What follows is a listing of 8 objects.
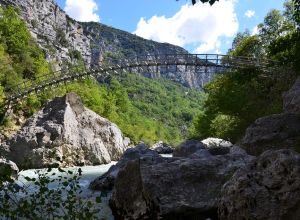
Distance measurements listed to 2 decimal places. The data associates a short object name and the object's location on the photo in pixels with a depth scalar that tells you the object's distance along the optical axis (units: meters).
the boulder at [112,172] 9.74
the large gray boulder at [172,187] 5.79
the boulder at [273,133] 8.51
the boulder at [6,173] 3.08
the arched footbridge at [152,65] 23.66
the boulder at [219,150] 12.04
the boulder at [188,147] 11.53
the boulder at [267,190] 4.15
